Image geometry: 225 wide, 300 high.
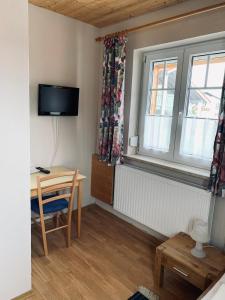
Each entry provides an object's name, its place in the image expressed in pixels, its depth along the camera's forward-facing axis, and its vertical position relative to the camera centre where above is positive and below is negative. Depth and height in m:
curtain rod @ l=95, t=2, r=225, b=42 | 2.00 +0.95
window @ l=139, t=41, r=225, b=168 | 2.30 +0.15
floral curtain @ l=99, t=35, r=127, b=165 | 2.73 +0.15
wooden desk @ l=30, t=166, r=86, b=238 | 2.26 -0.76
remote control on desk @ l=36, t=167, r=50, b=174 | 2.70 -0.72
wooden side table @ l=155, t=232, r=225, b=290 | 1.73 -1.15
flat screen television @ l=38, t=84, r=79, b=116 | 2.68 +0.11
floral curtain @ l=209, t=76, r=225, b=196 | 1.98 -0.38
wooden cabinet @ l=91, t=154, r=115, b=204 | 3.15 -0.96
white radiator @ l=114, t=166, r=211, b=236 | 2.22 -0.91
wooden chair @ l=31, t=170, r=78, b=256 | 2.25 -0.92
